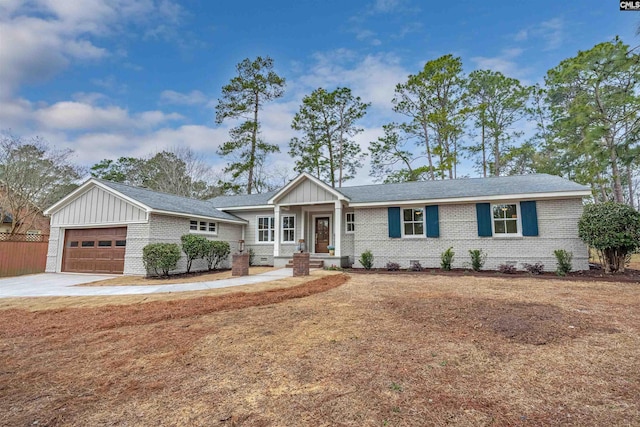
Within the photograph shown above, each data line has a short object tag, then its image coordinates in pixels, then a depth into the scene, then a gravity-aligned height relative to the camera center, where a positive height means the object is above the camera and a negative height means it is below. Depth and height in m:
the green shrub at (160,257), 11.41 -0.33
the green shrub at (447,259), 12.21 -0.48
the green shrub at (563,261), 10.63 -0.50
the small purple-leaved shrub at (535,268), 10.91 -0.76
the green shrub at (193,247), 12.77 +0.05
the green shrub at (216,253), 13.76 -0.23
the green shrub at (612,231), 9.59 +0.49
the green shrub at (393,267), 12.80 -0.83
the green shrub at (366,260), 13.34 -0.55
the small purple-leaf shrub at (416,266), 12.49 -0.78
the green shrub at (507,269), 11.14 -0.81
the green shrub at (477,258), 11.86 -0.44
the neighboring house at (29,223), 20.00 +1.78
